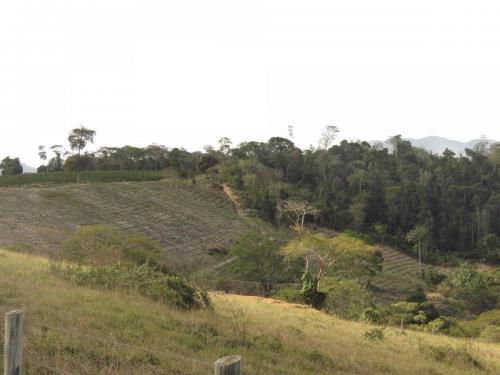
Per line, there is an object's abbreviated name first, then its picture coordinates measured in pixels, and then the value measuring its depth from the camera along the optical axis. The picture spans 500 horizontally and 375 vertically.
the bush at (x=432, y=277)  49.34
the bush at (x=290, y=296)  23.60
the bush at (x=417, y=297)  35.88
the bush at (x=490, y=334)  20.39
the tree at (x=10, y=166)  63.88
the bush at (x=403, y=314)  20.12
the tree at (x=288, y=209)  51.90
